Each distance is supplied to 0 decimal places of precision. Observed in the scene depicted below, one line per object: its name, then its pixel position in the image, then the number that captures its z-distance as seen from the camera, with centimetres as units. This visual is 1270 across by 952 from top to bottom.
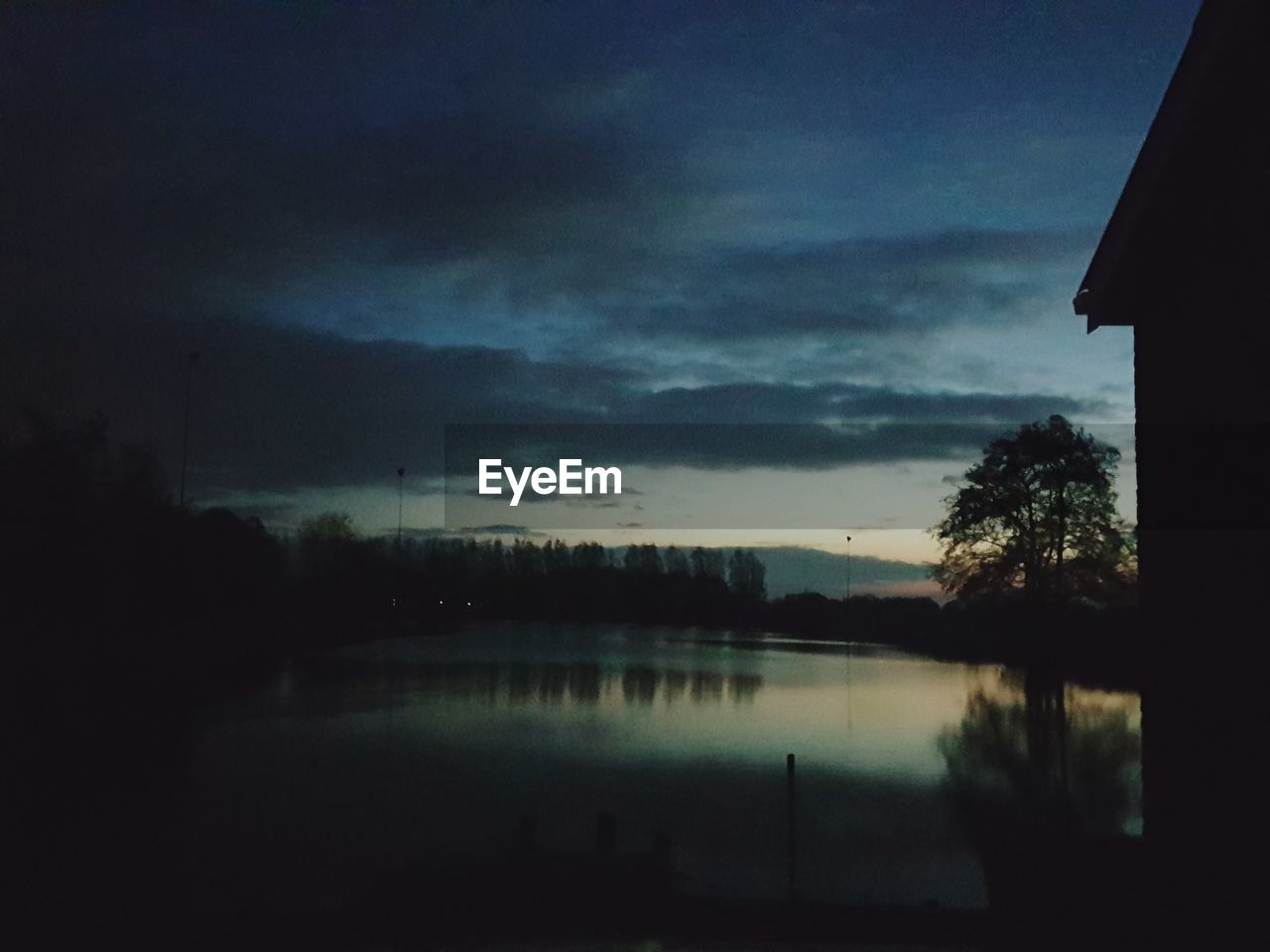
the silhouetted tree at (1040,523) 4334
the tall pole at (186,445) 5070
